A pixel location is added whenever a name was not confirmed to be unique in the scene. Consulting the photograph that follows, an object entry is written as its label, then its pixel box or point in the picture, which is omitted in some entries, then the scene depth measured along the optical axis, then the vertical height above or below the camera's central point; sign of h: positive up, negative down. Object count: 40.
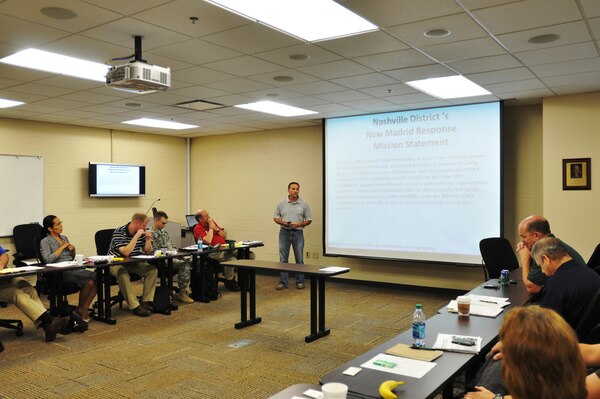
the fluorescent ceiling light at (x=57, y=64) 4.15 +1.22
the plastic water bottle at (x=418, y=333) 2.38 -0.66
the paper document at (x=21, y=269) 4.62 -0.67
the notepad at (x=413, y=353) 2.20 -0.71
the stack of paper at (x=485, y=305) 3.03 -0.70
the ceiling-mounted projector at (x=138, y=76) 3.65 +0.93
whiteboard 7.09 +0.14
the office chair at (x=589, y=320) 2.47 -0.62
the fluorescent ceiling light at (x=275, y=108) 6.47 +1.24
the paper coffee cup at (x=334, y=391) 1.63 -0.64
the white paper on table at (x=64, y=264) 5.09 -0.67
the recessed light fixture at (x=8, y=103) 6.05 +1.21
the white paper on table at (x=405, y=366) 2.03 -0.72
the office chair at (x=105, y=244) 6.11 -0.58
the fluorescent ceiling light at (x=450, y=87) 5.22 +1.23
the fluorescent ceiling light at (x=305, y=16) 3.14 +1.23
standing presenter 7.50 -0.37
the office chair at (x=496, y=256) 5.33 -0.64
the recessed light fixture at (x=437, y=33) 3.54 +1.20
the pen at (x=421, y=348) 2.32 -0.71
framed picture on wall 5.68 +0.27
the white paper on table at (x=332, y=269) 4.87 -0.71
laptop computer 8.99 -0.40
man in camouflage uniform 6.28 -0.81
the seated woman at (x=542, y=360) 1.30 -0.44
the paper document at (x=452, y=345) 2.30 -0.71
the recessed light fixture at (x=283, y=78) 4.95 +1.21
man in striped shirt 5.79 -0.79
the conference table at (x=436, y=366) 1.87 -0.72
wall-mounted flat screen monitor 8.13 +0.34
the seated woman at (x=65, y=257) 5.30 -0.62
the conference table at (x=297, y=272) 4.84 -0.88
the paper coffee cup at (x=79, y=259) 5.19 -0.62
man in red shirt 6.99 -0.57
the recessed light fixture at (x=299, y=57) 4.18 +1.21
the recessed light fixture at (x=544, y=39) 3.67 +1.19
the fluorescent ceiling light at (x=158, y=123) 7.67 +1.23
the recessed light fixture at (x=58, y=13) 3.11 +1.20
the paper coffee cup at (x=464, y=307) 2.95 -0.66
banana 1.78 -0.70
